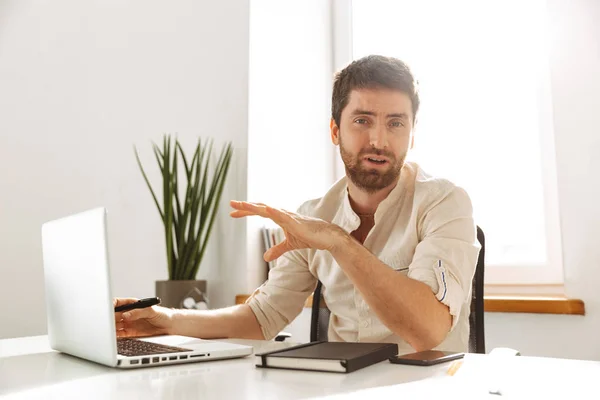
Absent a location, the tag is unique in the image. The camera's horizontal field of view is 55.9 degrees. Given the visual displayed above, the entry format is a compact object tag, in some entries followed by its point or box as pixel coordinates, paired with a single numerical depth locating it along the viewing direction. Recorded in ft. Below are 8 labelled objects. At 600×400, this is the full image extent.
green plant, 7.94
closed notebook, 2.82
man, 4.24
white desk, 2.37
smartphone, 2.99
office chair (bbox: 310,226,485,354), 4.57
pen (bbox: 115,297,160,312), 4.07
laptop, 2.99
